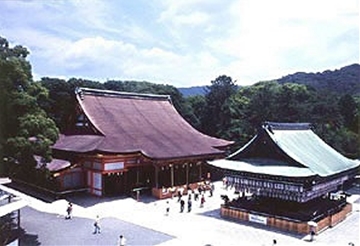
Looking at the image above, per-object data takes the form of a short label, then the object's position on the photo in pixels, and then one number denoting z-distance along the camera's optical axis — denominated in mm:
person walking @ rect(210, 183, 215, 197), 25122
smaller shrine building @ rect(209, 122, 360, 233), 17750
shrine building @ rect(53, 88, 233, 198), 23844
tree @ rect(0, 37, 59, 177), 15758
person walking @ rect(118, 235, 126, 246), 14828
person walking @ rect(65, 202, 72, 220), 18766
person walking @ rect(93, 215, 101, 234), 16716
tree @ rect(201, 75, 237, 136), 44344
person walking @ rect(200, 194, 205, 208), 22203
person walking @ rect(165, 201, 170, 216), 20125
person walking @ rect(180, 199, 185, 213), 20883
